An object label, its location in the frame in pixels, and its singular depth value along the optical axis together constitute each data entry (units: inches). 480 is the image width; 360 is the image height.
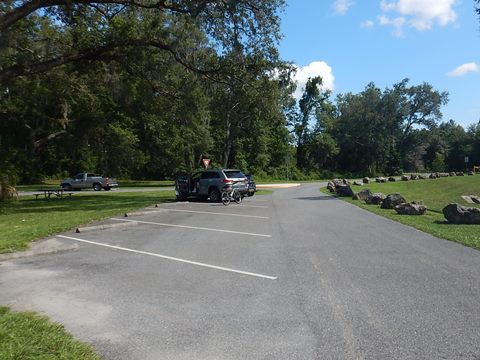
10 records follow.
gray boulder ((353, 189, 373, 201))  1071.8
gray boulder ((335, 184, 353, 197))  1232.8
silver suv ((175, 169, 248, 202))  1034.1
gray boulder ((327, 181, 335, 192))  1484.4
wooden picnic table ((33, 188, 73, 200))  1106.7
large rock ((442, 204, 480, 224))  600.7
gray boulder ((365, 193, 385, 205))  949.6
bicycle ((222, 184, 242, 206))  953.6
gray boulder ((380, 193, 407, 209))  828.6
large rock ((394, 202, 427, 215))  728.3
